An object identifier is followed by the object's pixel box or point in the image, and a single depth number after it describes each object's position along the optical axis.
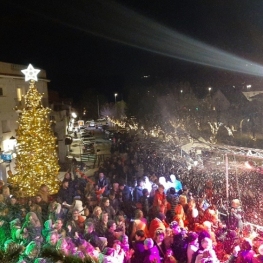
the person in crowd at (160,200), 8.41
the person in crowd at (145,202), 8.92
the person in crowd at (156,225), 7.13
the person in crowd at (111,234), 6.57
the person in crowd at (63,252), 2.19
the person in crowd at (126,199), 9.17
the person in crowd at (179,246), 6.40
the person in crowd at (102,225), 6.85
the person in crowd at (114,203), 8.69
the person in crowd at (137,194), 9.59
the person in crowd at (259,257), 5.23
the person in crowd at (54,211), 7.50
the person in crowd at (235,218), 7.72
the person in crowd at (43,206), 7.92
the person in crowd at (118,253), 5.73
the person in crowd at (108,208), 7.96
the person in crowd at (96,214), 7.16
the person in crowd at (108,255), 5.30
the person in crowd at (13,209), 7.52
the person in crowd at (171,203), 8.76
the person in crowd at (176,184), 11.03
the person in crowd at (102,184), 10.61
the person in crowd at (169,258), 6.02
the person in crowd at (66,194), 9.84
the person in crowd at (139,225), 7.16
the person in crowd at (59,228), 6.31
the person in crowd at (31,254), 3.53
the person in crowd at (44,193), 9.52
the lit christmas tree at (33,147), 12.25
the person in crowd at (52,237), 5.47
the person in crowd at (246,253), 5.34
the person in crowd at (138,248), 5.99
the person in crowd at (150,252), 5.77
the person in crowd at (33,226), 6.16
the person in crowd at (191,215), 8.02
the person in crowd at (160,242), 6.27
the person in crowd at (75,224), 6.80
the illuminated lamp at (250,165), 10.80
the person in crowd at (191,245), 6.07
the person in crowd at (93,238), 6.14
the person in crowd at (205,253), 5.48
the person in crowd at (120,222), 6.93
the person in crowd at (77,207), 7.69
